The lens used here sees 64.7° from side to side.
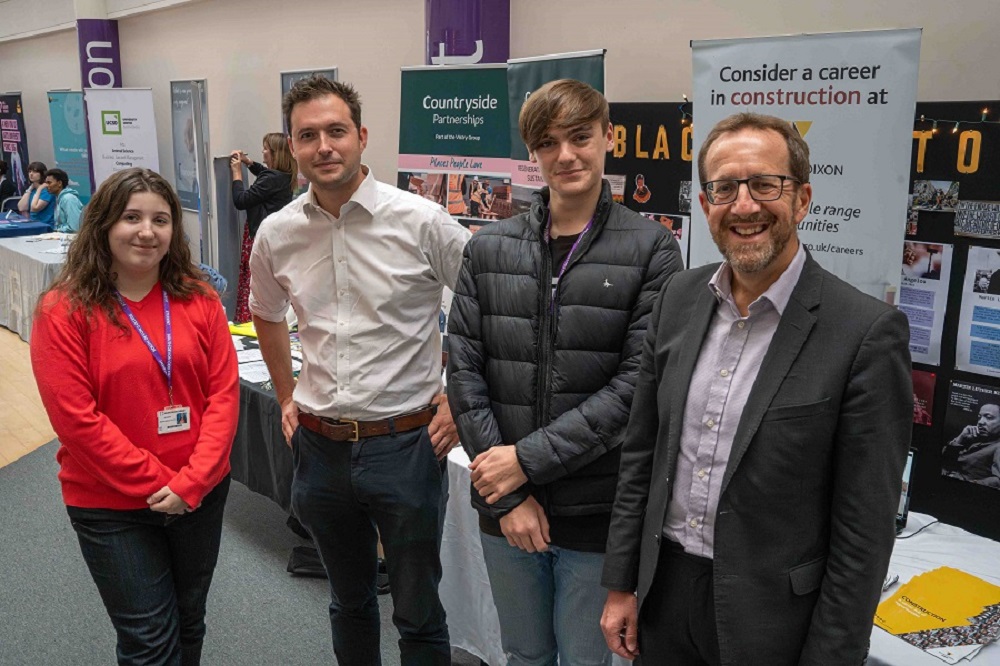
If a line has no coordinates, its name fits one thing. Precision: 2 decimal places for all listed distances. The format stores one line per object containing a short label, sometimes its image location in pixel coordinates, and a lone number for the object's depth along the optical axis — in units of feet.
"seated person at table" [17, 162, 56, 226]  28.27
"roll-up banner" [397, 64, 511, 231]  11.36
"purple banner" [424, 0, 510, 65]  13.08
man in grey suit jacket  3.58
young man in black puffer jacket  4.76
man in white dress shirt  6.06
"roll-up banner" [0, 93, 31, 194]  35.96
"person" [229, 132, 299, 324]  16.72
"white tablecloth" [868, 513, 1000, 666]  6.50
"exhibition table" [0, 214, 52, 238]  24.61
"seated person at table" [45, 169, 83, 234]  25.71
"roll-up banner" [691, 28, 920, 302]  6.87
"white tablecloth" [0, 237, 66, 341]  20.30
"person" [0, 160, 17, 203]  33.30
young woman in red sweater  5.68
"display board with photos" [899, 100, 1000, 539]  7.70
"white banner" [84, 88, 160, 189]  24.04
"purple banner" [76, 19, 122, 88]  27.94
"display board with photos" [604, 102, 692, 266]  10.61
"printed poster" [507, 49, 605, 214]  9.48
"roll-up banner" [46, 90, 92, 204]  29.22
